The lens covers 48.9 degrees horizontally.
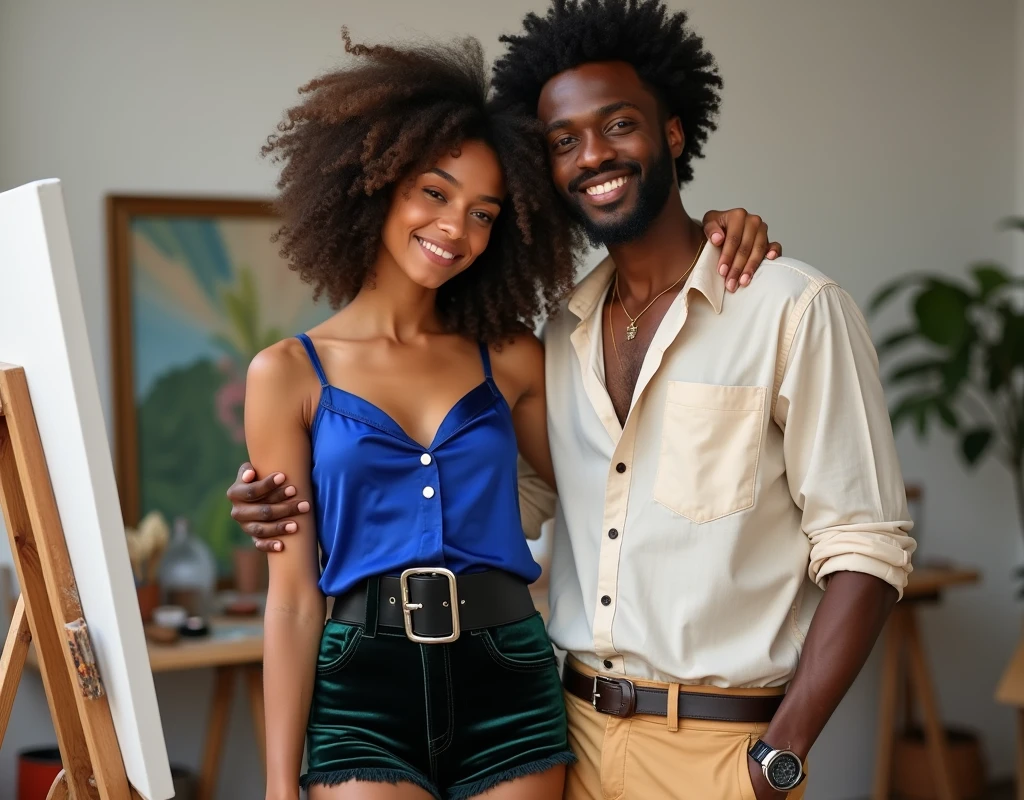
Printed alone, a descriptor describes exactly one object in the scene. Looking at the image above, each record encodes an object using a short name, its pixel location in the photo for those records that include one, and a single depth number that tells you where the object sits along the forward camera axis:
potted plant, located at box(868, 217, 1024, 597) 4.30
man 1.71
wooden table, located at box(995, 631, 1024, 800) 3.27
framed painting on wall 3.56
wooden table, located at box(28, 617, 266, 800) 3.14
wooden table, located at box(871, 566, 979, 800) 4.20
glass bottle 3.45
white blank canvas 1.21
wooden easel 1.34
